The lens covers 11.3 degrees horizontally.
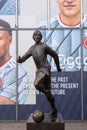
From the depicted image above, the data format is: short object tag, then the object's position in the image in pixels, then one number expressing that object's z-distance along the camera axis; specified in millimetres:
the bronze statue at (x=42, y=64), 8891
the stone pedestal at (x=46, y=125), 8359
